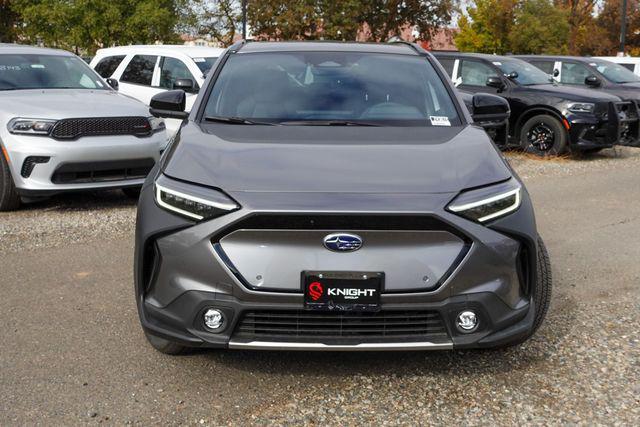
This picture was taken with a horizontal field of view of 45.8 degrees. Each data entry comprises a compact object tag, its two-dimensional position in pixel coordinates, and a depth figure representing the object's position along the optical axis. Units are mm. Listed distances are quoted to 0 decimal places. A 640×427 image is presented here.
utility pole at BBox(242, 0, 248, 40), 31441
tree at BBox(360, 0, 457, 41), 31547
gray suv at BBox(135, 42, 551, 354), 3162
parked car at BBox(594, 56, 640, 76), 21359
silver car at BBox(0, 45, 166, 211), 7375
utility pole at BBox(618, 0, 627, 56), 38688
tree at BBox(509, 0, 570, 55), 48531
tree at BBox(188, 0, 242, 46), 34625
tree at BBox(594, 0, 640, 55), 56219
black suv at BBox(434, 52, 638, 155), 12462
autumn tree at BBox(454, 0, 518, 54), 50188
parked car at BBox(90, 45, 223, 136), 10797
